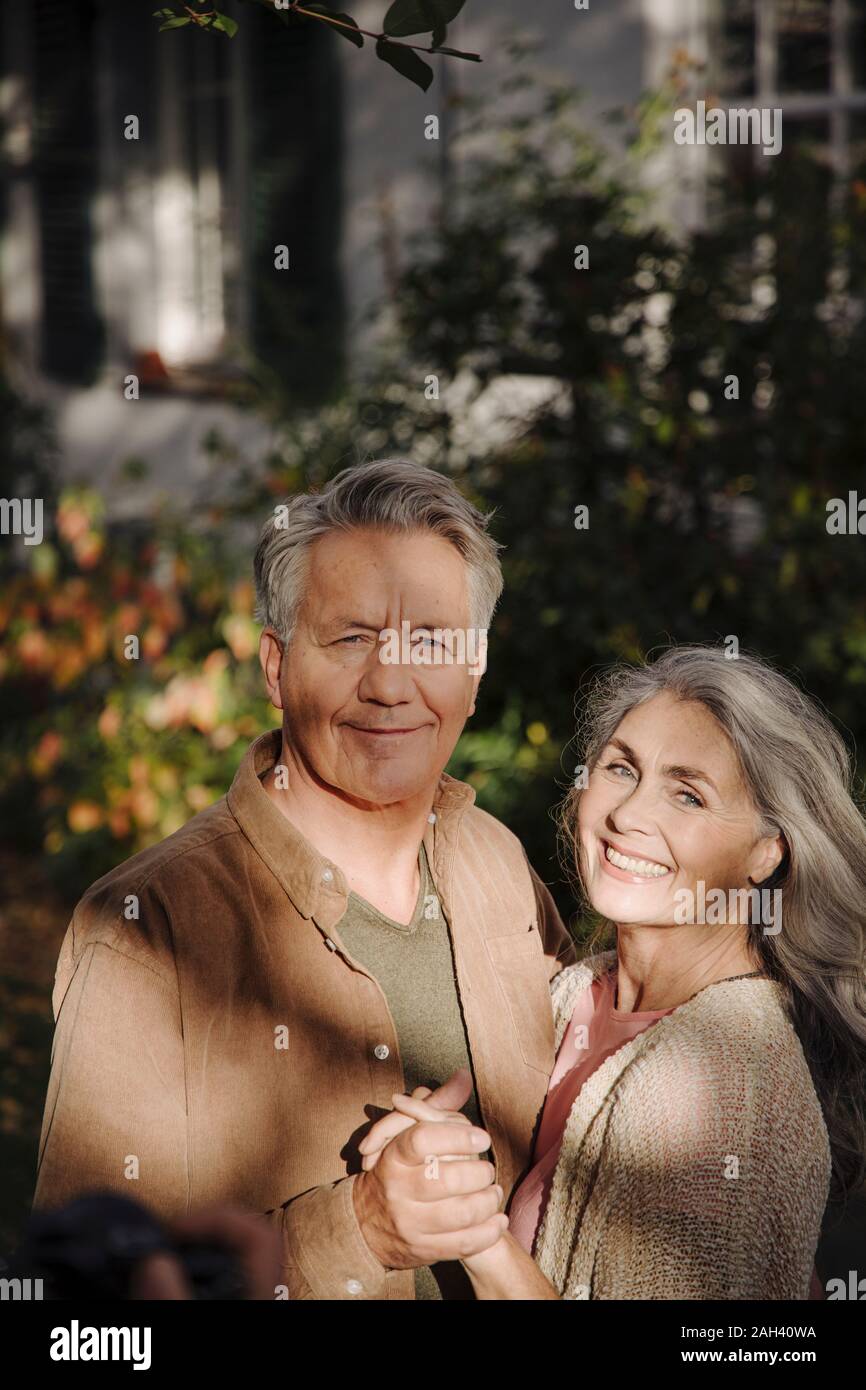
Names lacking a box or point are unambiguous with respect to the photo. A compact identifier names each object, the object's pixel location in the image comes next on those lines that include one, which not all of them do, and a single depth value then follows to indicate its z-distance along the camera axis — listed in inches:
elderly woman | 70.6
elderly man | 68.9
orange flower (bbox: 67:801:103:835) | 203.6
